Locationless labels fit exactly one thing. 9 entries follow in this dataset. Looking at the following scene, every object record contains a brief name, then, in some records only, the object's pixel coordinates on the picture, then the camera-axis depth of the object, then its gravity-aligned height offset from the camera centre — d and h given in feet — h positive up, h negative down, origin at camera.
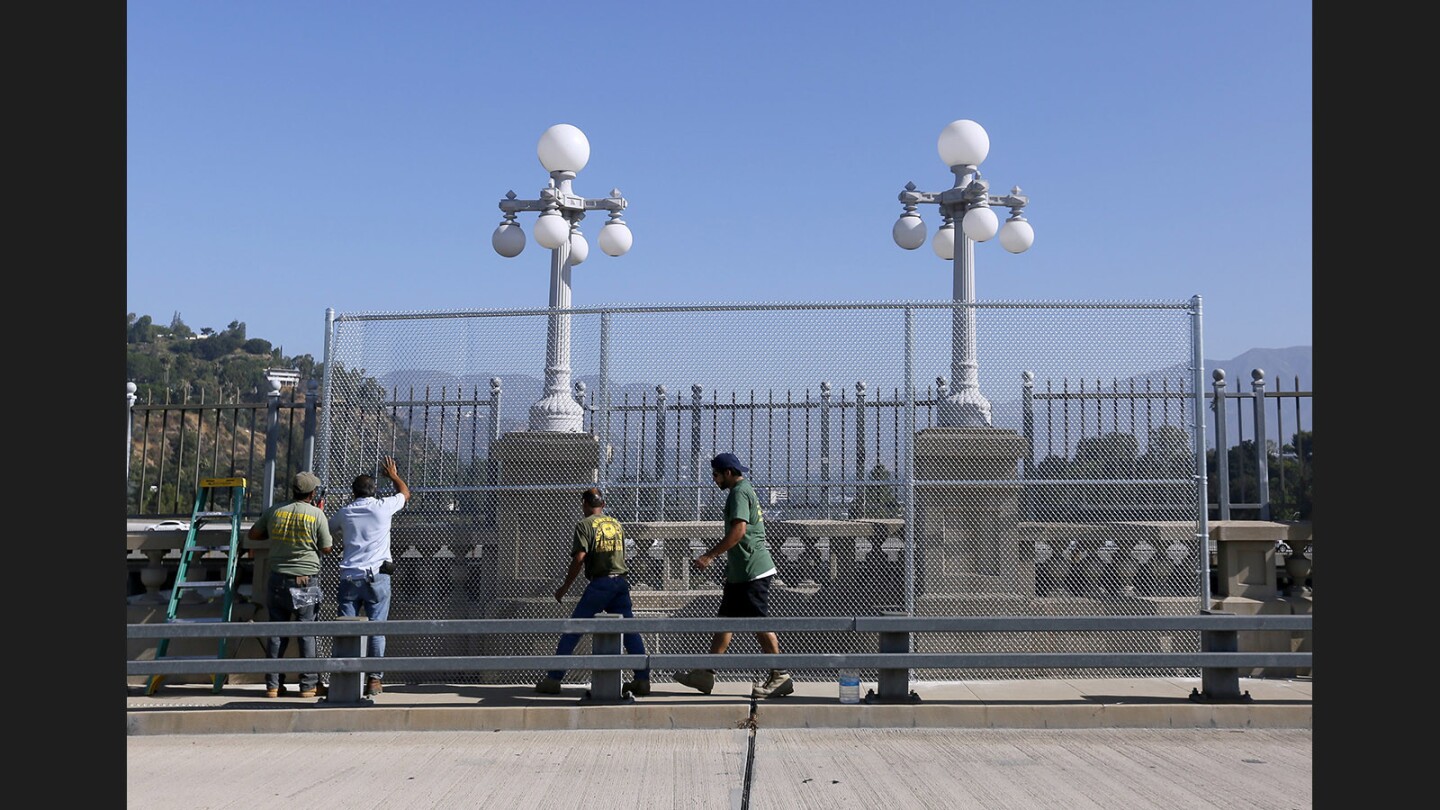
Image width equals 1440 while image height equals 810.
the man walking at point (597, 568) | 26.73 -3.11
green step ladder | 29.68 -3.15
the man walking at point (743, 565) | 26.27 -3.00
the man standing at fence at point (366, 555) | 27.25 -2.88
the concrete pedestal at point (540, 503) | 29.01 -1.60
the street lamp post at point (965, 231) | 29.55 +7.49
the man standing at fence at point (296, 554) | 27.61 -2.91
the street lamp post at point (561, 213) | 35.06 +7.84
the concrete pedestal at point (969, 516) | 28.84 -1.86
